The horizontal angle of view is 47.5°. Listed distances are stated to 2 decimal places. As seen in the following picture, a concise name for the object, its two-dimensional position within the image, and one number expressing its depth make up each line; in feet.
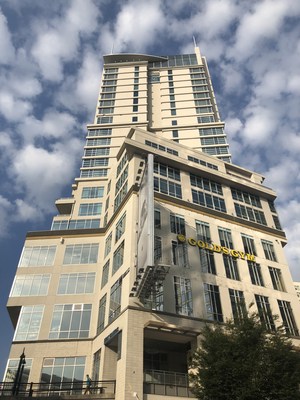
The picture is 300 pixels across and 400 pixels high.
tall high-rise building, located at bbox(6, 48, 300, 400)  93.15
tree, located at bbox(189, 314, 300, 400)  63.41
